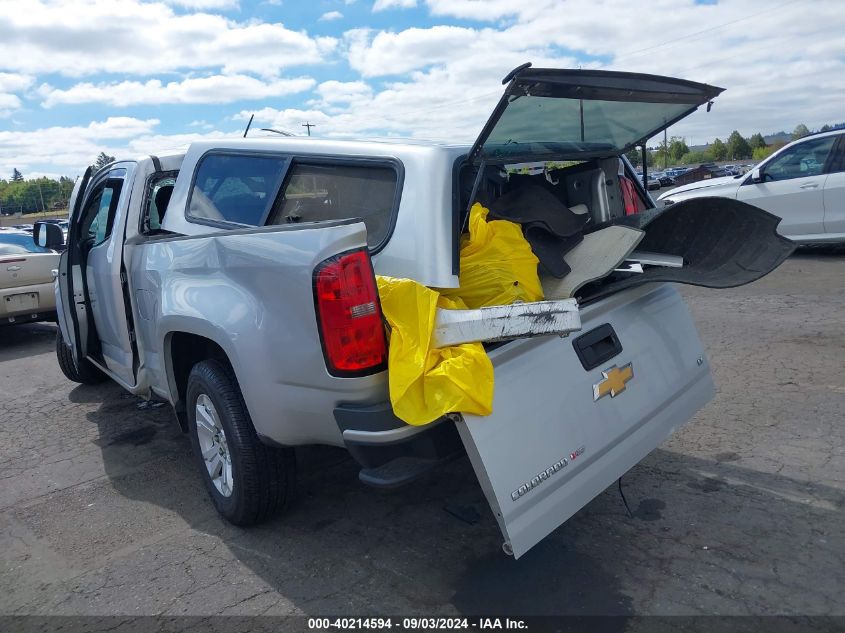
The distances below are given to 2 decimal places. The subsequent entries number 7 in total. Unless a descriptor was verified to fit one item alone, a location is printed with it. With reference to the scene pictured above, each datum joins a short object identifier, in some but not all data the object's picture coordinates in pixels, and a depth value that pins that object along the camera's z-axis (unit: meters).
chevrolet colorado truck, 2.81
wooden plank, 2.72
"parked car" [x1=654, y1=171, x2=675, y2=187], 45.56
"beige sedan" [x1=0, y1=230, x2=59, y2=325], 9.00
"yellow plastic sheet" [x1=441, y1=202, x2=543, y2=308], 3.23
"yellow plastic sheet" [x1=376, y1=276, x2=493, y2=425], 2.62
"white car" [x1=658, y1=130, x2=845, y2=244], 10.12
